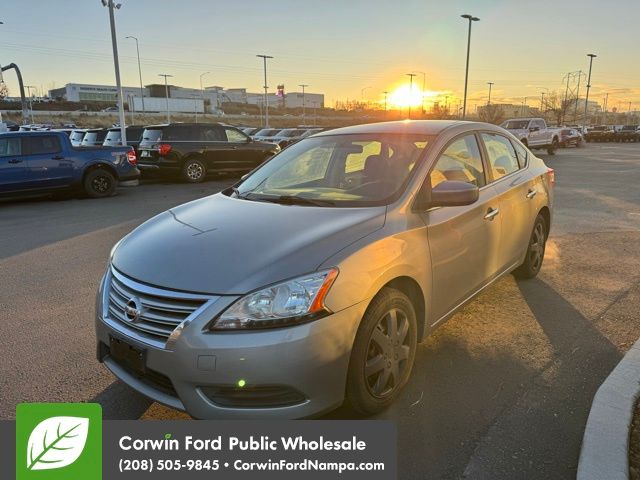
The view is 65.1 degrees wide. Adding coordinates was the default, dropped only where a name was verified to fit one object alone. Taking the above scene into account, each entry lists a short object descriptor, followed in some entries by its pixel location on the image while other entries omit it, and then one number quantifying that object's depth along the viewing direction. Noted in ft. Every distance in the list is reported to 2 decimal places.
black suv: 48.26
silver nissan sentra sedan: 7.93
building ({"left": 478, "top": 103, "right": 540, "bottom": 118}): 379.18
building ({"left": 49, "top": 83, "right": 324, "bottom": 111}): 415.03
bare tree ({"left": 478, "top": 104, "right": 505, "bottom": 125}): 252.32
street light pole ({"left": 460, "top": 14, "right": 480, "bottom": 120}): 126.93
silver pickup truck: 94.58
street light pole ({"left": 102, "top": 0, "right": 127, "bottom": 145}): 62.28
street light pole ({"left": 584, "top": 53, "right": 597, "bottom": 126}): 183.21
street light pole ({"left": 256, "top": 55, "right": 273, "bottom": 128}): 185.37
